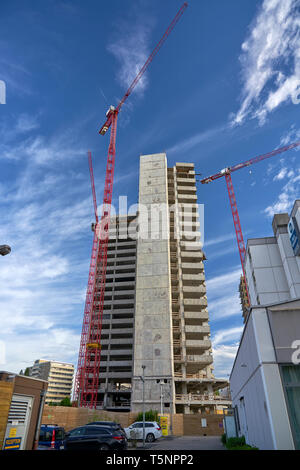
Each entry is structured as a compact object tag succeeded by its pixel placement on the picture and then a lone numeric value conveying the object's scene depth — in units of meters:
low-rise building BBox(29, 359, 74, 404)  159.12
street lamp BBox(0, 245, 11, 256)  11.62
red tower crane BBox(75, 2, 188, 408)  61.74
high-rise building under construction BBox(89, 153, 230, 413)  53.00
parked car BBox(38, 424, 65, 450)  15.50
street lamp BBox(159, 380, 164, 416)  45.70
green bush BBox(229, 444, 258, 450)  13.36
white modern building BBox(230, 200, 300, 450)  10.40
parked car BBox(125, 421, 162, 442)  25.64
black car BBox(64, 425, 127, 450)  16.33
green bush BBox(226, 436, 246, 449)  16.99
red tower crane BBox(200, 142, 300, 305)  70.06
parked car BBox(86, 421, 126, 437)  17.82
